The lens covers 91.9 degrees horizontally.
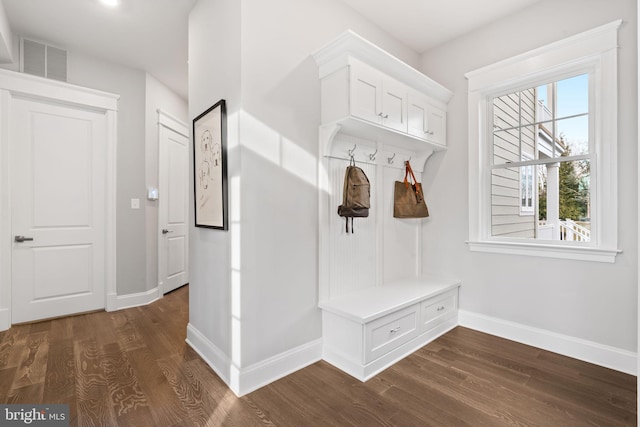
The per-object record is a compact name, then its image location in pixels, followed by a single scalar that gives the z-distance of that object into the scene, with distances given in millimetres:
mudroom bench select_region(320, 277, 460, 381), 2062
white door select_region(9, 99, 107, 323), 3027
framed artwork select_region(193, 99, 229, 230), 2088
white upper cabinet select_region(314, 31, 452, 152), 2092
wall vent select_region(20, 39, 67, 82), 3000
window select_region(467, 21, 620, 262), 2229
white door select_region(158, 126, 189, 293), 4047
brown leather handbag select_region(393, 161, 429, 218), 2932
